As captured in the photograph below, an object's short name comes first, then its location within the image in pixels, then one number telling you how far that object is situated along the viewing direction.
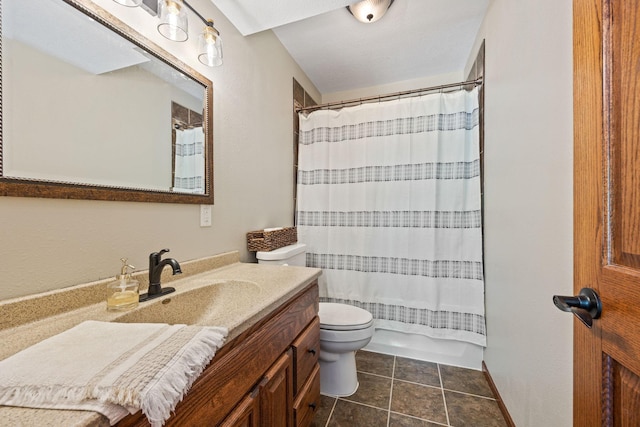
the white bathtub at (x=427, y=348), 1.74
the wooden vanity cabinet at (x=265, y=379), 0.58
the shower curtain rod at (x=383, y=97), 1.71
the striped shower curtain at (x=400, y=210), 1.72
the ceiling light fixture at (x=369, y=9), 1.52
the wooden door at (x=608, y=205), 0.42
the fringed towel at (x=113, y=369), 0.37
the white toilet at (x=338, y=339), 1.39
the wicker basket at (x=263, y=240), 1.53
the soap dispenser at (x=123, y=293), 0.76
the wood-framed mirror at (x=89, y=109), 0.66
